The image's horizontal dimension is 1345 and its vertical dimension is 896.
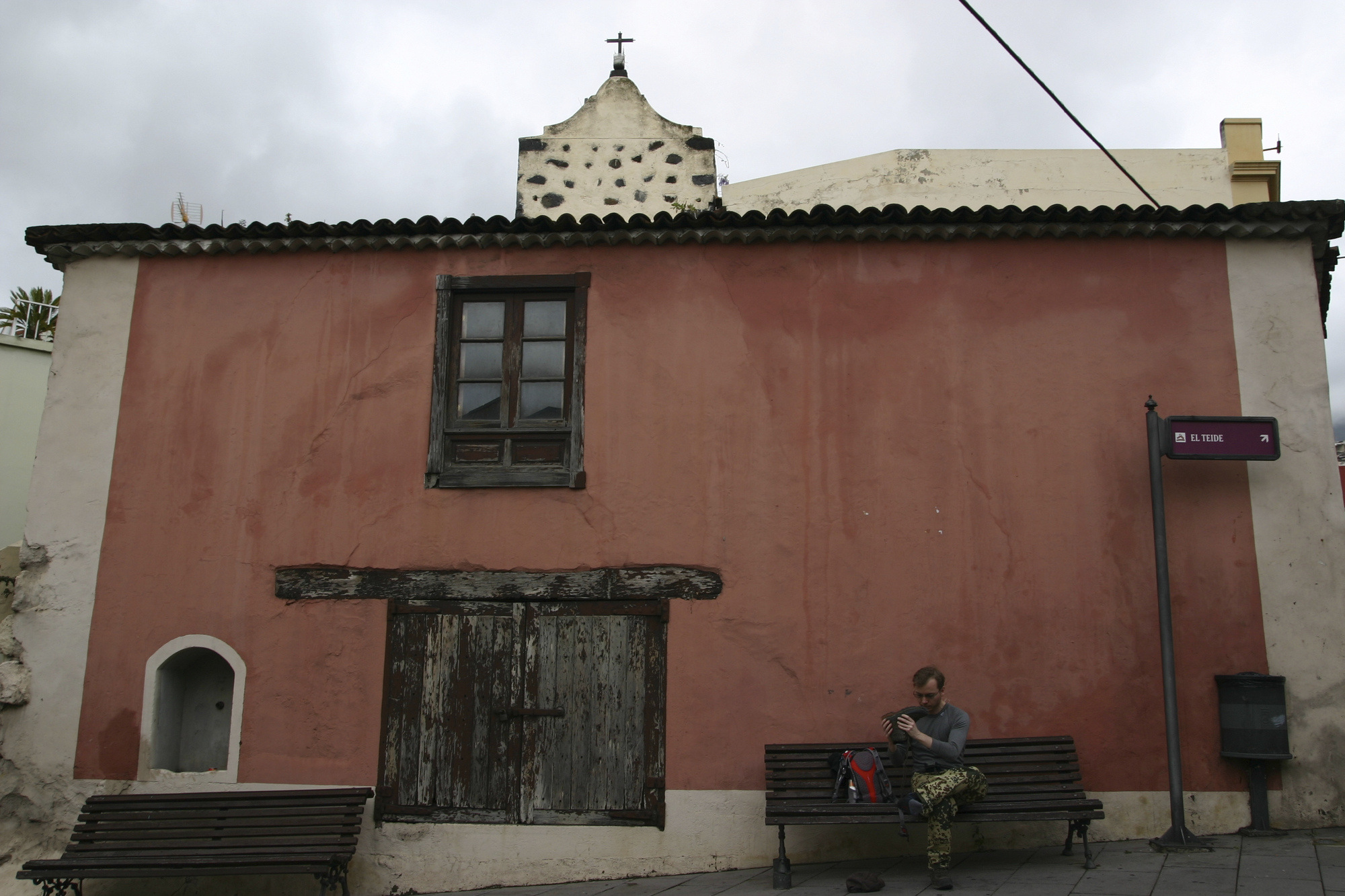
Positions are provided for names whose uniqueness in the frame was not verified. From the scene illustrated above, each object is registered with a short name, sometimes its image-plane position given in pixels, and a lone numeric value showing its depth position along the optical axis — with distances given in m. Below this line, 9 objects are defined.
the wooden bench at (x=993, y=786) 6.15
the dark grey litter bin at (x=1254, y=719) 6.49
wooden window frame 7.45
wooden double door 7.02
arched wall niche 7.29
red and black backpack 6.27
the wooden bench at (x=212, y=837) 6.43
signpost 6.69
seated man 5.89
